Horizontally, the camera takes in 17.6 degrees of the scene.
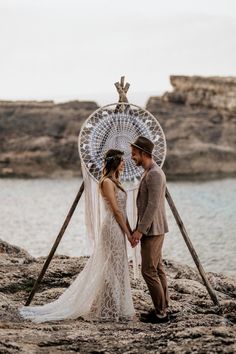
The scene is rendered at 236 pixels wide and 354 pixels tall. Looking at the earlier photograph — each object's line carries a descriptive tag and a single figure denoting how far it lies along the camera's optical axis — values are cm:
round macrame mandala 877
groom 756
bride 782
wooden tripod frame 873
